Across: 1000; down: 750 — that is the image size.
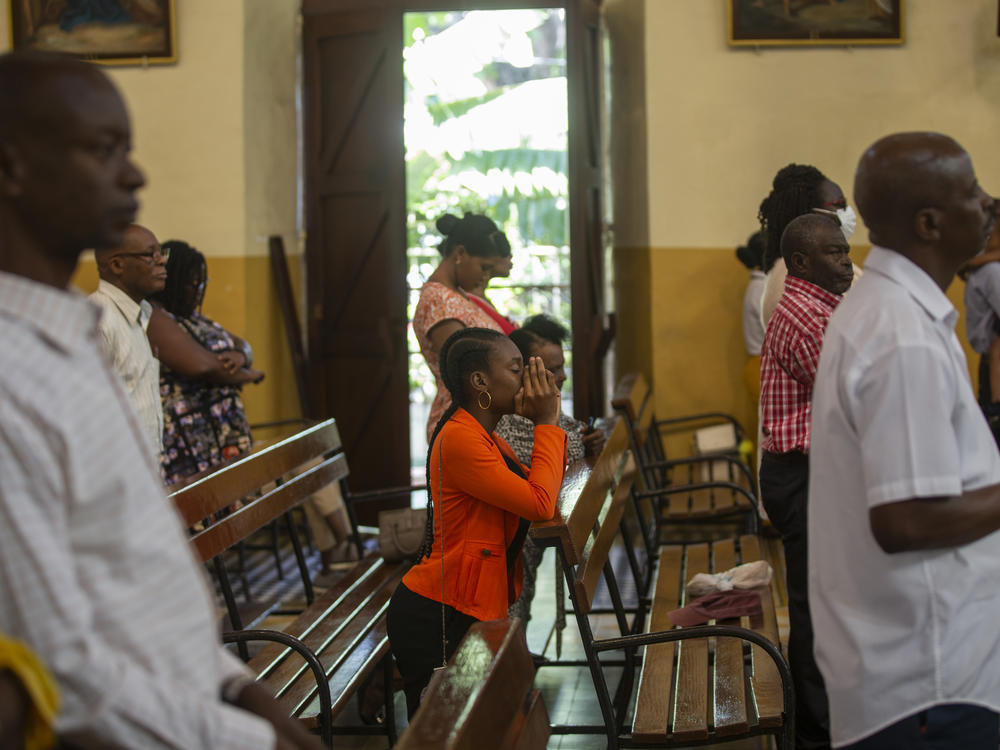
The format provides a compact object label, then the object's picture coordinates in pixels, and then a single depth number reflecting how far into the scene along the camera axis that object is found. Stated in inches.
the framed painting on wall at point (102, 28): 273.7
